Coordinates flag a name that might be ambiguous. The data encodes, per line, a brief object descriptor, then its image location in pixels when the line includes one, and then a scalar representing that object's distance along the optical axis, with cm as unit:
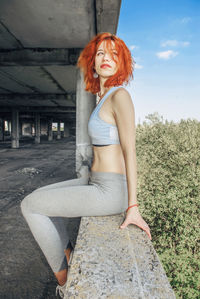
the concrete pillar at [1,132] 3063
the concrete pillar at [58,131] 4186
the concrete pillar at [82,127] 641
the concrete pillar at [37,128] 2721
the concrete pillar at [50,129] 3522
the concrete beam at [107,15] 469
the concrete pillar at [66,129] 5075
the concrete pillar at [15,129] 1979
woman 145
